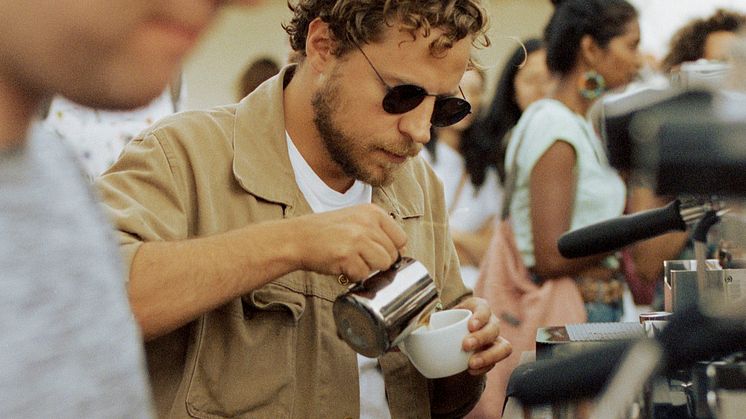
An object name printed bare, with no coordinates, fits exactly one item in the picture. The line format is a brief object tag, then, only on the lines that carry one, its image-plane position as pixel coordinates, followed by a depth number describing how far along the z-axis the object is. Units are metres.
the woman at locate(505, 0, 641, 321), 2.71
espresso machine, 0.62
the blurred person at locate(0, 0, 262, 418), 0.58
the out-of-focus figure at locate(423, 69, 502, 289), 4.12
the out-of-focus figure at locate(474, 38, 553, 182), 4.11
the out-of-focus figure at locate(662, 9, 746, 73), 4.00
